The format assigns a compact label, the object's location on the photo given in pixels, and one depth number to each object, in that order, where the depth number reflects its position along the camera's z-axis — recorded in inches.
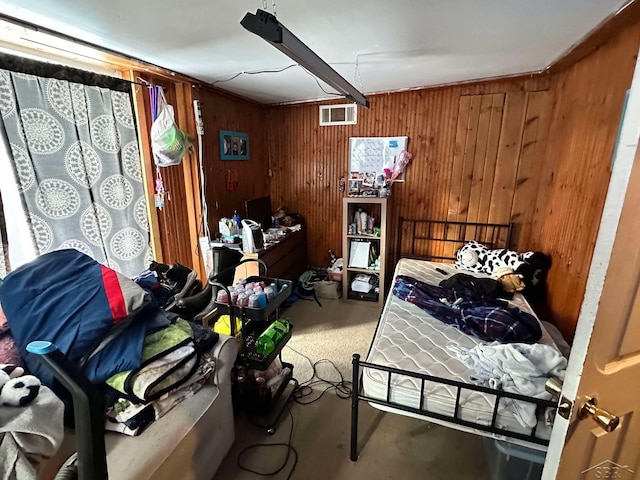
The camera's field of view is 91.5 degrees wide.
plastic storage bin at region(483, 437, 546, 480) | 54.6
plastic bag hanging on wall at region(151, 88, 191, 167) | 95.1
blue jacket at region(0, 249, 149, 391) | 49.5
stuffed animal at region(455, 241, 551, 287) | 97.8
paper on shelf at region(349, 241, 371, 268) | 138.3
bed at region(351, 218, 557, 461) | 52.7
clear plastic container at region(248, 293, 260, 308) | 69.0
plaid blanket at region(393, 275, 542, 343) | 70.9
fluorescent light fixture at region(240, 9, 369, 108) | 43.3
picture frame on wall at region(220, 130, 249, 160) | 127.0
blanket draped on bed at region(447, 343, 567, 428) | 52.8
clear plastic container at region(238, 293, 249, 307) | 69.4
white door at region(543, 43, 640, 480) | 26.6
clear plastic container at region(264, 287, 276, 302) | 71.9
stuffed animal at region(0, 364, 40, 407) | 40.3
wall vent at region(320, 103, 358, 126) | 141.2
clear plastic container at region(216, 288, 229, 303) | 71.5
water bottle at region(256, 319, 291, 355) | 71.5
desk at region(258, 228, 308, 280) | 122.8
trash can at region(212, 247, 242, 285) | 83.5
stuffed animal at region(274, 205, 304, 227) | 155.2
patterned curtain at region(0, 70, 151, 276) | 68.5
